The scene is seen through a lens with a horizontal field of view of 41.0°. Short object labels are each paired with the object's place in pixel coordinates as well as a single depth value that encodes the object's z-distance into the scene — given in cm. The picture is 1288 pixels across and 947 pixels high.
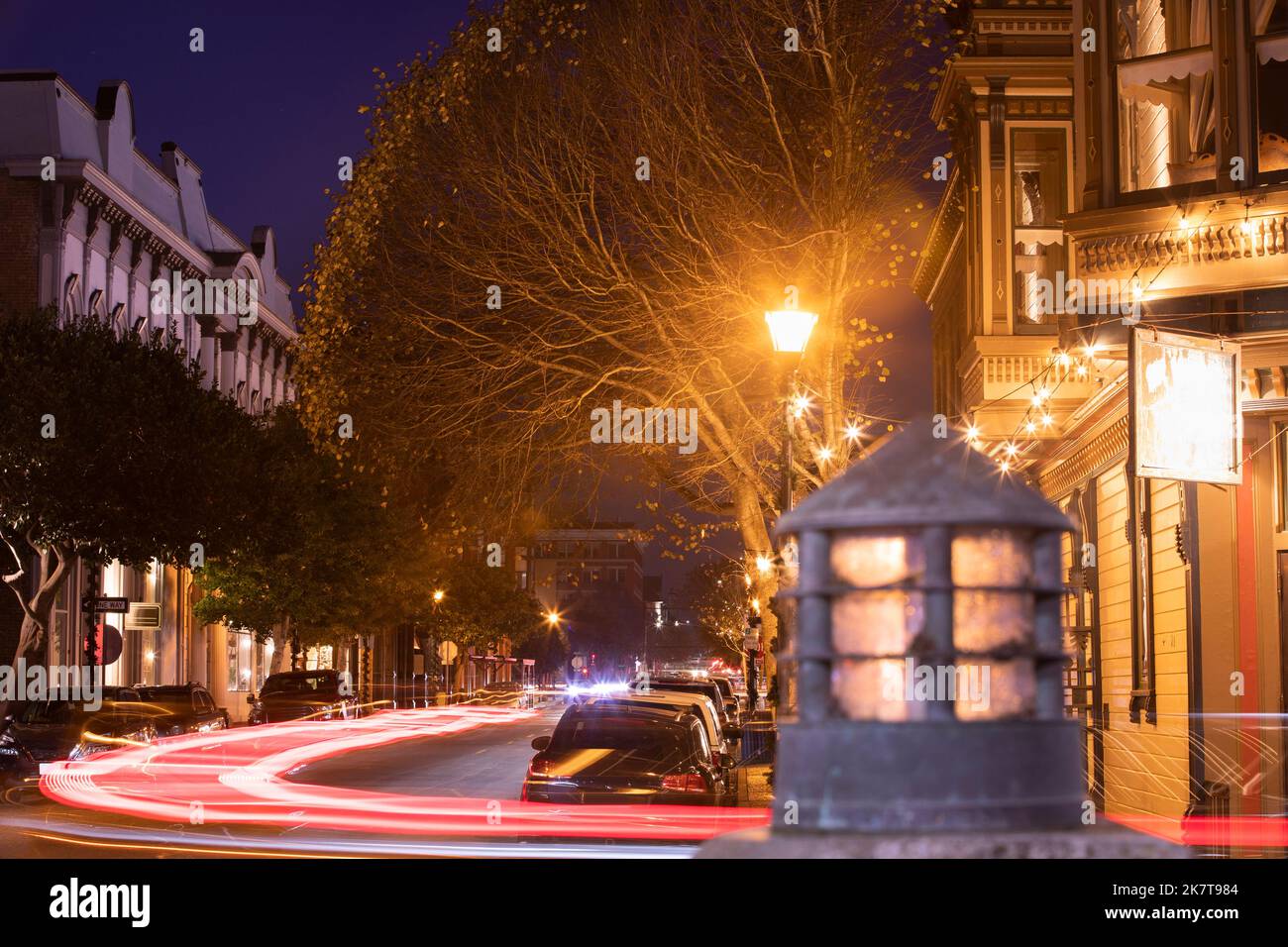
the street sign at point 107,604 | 3316
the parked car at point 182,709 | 3297
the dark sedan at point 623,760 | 1430
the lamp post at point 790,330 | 1627
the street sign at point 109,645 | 3544
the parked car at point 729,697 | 4659
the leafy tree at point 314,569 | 5319
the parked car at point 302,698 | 4366
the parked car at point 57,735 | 2611
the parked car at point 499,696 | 7950
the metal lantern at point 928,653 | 445
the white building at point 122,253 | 4797
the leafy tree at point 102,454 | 3653
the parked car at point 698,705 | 1579
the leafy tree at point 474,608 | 8700
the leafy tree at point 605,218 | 2256
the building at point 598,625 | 18038
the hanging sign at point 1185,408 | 1536
